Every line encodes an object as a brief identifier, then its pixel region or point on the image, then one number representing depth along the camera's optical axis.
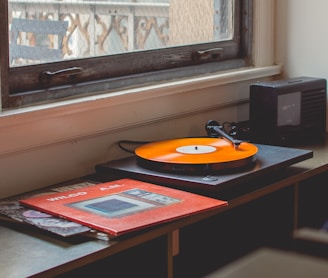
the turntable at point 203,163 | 2.22
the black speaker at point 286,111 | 2.70
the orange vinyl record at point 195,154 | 2.26
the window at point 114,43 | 2.34
